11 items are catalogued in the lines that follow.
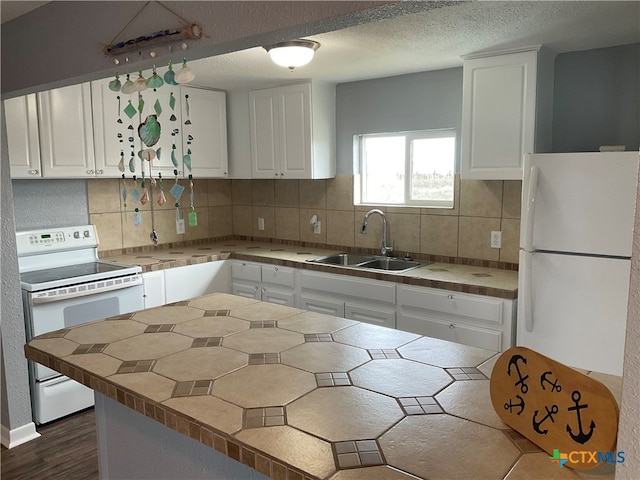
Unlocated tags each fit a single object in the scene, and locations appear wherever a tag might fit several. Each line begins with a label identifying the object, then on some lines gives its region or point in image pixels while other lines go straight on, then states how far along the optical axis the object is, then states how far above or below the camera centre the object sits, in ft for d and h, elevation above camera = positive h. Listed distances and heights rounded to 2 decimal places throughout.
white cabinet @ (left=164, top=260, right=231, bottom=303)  11.96 -2.22
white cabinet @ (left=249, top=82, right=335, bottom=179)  12.64 +1.57
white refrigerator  7.35 -1.04
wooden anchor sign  2.99 -1.41
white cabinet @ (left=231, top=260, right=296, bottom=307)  12.16 -2.30
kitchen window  11.82 +0.54
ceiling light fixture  8.53 +2.37
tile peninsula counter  3.30 -1.71
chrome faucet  12.30 -1.00
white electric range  9.49 -1.97
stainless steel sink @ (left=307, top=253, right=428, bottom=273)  11.94 -1.77
